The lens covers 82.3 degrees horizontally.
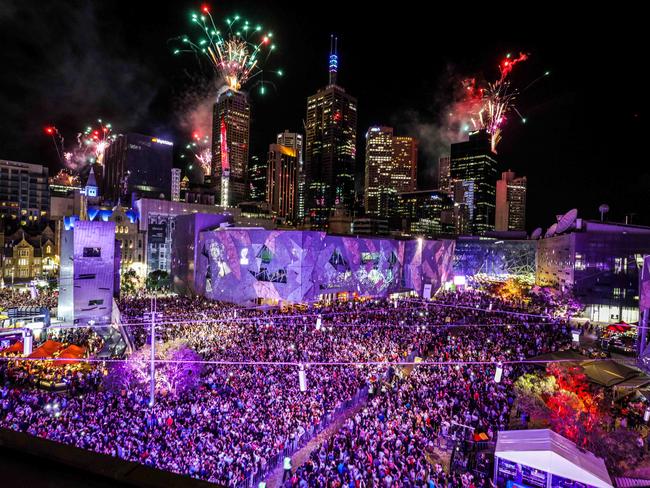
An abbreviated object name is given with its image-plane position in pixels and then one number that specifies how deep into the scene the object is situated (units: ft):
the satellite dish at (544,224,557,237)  171.94
